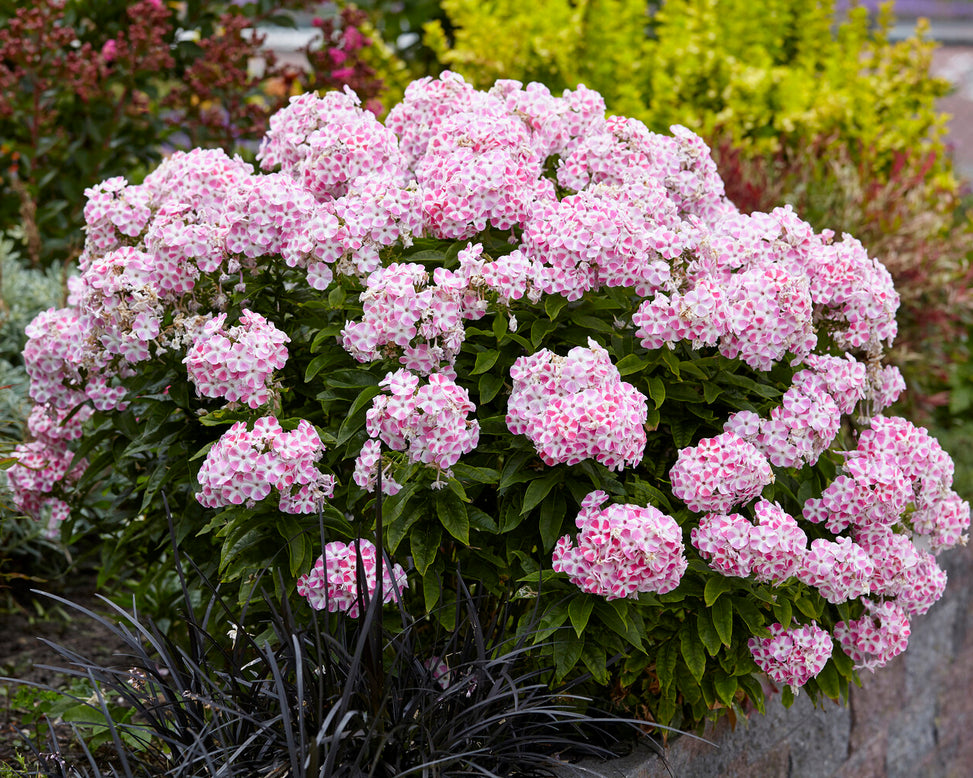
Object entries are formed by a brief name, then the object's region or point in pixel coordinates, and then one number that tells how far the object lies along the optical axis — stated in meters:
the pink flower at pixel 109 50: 4.72
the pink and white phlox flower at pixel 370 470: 2.49
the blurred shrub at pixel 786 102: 5.14
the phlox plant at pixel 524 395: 2.50
